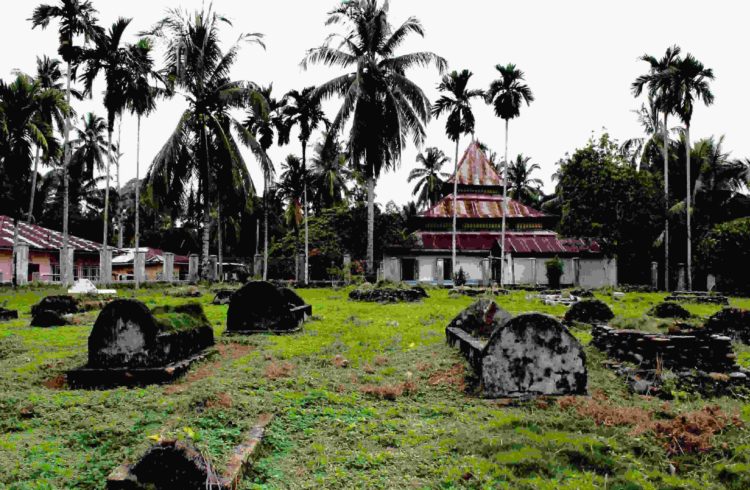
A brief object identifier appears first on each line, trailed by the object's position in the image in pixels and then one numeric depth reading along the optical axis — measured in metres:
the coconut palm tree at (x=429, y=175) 51.94
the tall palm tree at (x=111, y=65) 24.94
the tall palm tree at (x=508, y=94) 31.08
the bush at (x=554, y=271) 31.89
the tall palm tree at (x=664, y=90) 31.89
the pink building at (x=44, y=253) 29.63
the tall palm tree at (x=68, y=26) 24.95
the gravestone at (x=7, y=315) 14.40
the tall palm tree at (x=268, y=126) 34.16
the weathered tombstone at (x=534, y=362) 6.80
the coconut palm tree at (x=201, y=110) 23.59
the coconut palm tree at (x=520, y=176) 54.34
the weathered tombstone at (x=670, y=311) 14.26
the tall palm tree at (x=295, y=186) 36.53
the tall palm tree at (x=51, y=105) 27.98
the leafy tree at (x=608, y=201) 32.12
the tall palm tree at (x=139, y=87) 25.00
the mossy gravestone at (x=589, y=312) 12.95
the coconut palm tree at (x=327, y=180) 41.88
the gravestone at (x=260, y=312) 12.18
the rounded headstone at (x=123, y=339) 7.73
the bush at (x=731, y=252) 27.53
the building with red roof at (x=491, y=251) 35.12
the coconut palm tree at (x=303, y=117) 33.78
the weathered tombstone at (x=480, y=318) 10.20
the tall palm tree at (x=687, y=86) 31.06
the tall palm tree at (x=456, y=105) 31.73
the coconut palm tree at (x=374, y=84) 26.73
